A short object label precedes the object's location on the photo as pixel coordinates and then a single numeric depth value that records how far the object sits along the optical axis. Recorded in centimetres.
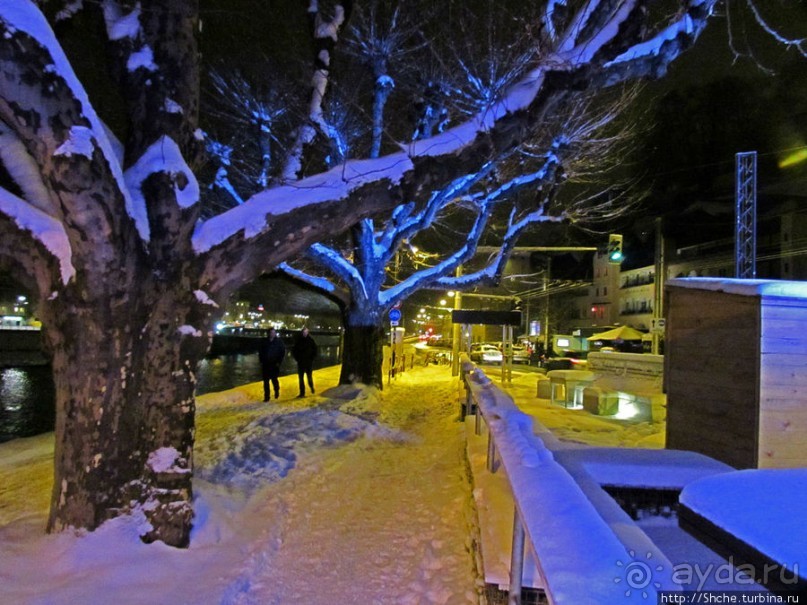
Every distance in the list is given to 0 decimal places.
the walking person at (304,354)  1367
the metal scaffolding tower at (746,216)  1084
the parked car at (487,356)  3060
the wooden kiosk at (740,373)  561
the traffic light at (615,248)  1596
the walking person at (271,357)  1238
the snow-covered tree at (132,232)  350
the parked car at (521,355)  3969
